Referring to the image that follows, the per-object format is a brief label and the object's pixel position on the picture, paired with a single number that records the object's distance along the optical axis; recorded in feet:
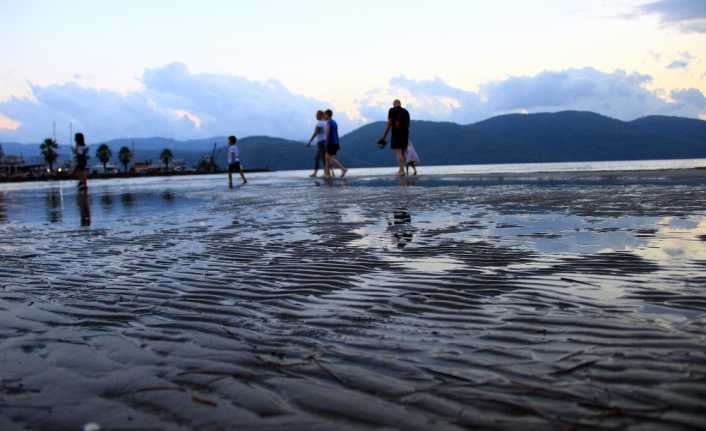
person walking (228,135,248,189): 86.80
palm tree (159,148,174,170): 633.20
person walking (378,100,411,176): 72.38
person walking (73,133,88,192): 79.30
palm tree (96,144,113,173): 559.71
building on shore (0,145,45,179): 462.60
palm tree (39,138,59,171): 483.92
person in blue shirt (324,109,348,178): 80.18
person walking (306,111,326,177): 82.30
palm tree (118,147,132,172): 588.09
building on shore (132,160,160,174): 538.88
